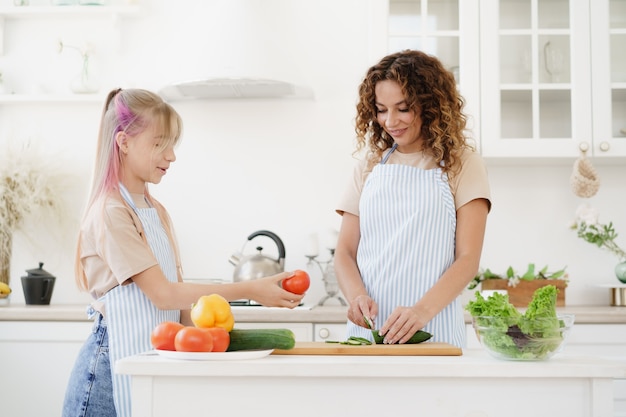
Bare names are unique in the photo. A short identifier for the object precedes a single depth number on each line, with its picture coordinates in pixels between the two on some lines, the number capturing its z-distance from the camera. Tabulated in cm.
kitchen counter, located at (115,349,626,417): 131
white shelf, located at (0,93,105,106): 330
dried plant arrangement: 318
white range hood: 302
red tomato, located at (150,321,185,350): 138
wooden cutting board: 148
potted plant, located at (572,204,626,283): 313
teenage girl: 166
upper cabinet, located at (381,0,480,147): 298
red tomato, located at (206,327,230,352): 138
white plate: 134
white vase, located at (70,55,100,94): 332
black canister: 307
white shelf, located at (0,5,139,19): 330
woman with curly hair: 194
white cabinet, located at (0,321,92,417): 276
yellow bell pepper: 142
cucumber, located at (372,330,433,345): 165
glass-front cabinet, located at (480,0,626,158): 296
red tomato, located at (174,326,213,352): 134
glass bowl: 135
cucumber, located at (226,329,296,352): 142
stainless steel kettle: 294
